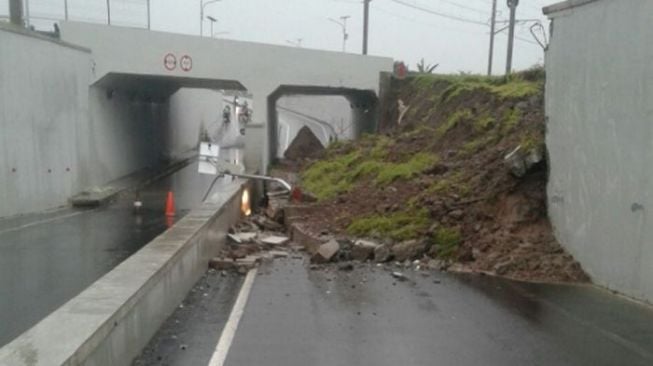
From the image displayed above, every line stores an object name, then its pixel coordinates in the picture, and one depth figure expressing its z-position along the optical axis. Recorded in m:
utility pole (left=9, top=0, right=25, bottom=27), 23.00
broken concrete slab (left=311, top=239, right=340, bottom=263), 11.55
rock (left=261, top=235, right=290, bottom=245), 13.46
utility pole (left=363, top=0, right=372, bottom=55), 45.21
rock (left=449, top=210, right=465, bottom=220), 12.30
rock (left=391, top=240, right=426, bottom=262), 11.70
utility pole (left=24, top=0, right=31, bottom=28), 25.96
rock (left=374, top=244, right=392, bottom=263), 11.70
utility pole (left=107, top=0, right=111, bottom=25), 27.05
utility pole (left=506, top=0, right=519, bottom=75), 31.56
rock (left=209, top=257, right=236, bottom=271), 10.77
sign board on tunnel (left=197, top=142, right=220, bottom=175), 18.12
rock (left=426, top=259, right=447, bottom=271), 11.19
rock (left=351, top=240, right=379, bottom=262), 11.85
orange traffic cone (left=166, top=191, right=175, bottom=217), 18.86
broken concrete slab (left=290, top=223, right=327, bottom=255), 12.73
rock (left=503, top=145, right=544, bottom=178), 12.18
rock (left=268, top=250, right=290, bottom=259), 12.32
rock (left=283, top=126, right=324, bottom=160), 35.12
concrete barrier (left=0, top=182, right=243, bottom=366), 4.39
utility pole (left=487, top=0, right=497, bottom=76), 45.38
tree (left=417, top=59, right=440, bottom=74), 36.94
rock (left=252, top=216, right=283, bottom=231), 15.91
